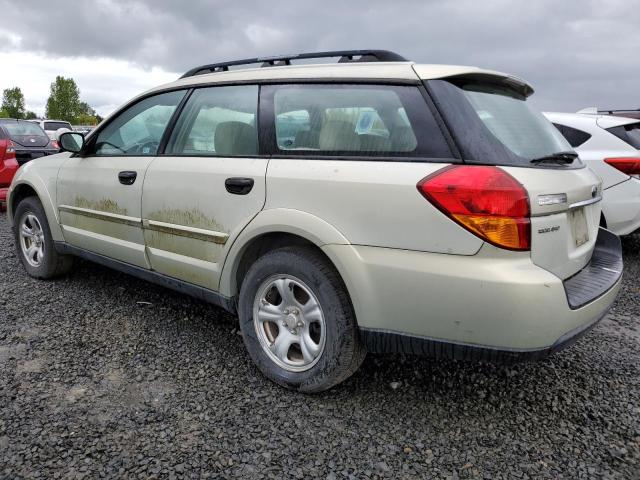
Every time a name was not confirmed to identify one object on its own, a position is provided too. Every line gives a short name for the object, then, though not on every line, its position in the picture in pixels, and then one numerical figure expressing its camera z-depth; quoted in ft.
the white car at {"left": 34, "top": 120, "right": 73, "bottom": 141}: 81.89
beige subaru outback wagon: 6.88
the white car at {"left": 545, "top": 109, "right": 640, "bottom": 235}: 16.21
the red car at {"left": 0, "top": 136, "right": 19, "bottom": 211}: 28.17
